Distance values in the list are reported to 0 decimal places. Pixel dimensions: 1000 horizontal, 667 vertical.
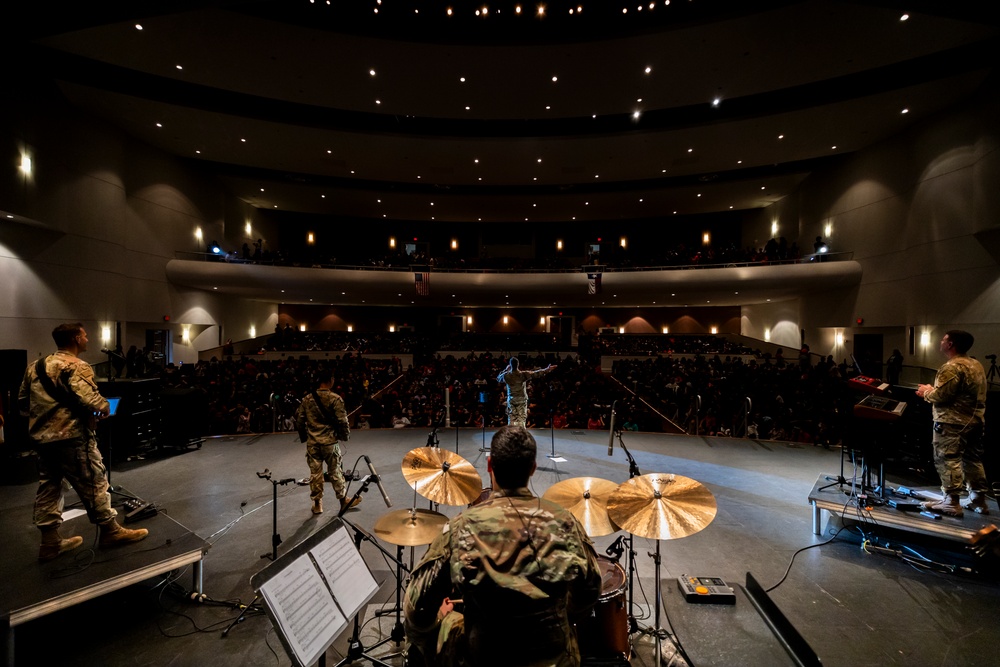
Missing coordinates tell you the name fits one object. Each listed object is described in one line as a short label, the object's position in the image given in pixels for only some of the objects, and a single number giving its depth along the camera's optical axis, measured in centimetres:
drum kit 229
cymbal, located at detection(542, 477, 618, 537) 254
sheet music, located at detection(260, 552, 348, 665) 173
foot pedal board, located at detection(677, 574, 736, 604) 338
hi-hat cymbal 247
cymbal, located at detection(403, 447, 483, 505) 273
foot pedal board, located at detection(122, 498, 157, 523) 413
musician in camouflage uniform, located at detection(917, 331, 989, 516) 422
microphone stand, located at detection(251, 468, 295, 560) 360
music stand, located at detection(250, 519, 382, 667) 172
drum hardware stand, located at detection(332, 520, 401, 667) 251
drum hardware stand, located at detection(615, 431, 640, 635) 292
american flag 1783
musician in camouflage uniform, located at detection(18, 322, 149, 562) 336
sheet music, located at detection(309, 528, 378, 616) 207
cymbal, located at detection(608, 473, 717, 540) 233
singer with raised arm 734
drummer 137
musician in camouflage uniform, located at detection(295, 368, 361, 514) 501
